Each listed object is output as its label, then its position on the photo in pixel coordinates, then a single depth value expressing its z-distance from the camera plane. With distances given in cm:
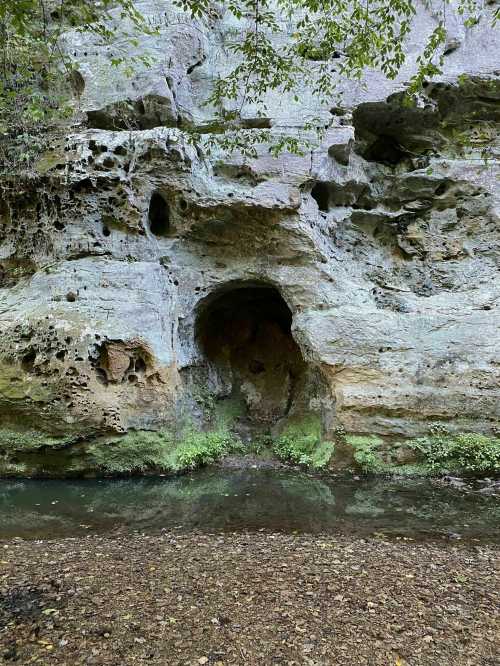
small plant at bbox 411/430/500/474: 784
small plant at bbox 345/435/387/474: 824
